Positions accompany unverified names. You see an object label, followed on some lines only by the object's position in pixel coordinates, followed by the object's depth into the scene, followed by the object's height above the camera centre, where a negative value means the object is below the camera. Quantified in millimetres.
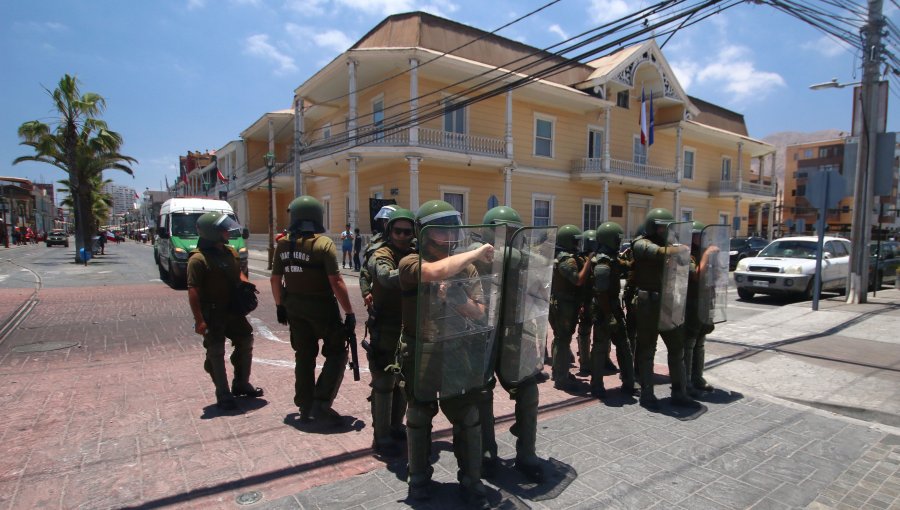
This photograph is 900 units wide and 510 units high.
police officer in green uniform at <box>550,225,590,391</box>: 4805 -795
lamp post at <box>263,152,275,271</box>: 17036 +700
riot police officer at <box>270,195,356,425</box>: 3713 -633
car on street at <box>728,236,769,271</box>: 20622 -878
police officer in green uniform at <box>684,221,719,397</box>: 4617 -1003
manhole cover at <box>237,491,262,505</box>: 2797 -1669
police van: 12168 -291
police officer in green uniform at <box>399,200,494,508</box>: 2543 -1012
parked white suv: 10938 -927
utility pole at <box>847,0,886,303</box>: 9609 +1152
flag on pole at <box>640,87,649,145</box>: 17906 +4026
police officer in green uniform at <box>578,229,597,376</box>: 4840 -889
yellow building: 16766 +4015
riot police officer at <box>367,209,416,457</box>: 3176 -719
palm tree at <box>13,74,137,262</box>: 19328 +3443
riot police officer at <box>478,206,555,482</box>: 2900 -693
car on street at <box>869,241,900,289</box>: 12930 -887
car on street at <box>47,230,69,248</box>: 40594 -1391
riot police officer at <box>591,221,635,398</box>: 4652 -881
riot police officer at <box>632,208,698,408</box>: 4340 -778
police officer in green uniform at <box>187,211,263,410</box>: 3951 -568
